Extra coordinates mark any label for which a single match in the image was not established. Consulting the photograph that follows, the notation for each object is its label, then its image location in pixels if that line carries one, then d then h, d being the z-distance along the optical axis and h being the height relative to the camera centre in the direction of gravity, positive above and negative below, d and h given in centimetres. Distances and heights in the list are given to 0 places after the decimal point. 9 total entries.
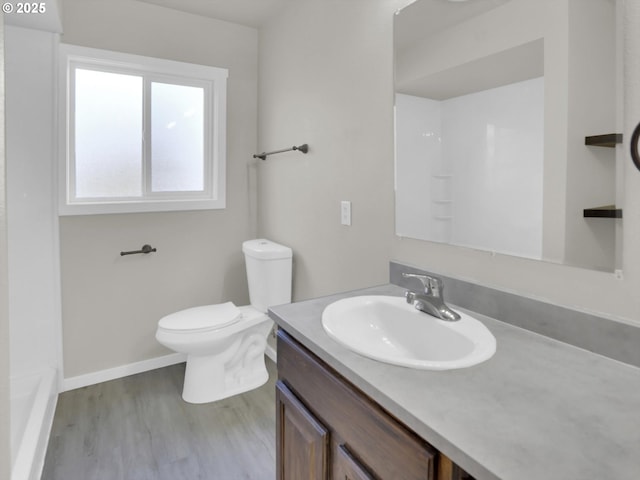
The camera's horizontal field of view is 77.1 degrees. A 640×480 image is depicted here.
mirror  96 +31
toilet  220 -56
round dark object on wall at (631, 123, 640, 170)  90 +20
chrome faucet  116 -21
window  240 +65
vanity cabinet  74 -45
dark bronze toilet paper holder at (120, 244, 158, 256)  258 -11
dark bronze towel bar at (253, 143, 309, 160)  226 +51
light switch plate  193 +10
